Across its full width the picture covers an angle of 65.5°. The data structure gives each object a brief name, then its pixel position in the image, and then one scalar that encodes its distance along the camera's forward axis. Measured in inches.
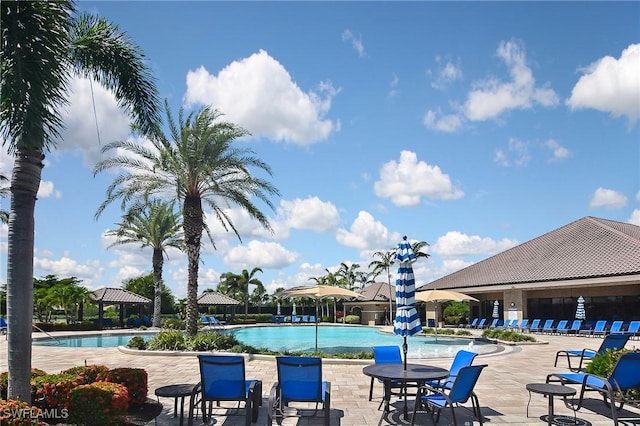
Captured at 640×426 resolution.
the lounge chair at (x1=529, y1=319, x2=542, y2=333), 1044.7
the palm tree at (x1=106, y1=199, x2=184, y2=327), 1262.3
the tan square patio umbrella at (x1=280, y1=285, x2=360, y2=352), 639.1
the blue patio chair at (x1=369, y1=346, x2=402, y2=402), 348.5
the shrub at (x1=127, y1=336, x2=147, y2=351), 676.7
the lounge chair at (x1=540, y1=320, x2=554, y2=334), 1010.7
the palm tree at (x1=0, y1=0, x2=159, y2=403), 225.6
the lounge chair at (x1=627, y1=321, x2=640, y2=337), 848.9
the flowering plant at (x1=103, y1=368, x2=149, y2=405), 297.1
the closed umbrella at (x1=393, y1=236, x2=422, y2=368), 320.8
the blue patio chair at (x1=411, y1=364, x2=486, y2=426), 259.3
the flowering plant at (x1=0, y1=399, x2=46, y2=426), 187.5
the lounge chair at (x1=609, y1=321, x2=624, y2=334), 885.0
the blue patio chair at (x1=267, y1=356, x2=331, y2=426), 272.4
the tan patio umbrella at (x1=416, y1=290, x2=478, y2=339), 875.4
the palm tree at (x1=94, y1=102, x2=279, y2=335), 724.0
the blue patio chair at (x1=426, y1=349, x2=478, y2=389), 308.9
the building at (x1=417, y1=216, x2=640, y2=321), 983.6
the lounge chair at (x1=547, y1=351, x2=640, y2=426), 293.7
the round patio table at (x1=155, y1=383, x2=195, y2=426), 269.1
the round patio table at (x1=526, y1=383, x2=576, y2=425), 279.4
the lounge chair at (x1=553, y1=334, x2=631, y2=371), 424.5
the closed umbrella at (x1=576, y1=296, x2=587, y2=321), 976.9
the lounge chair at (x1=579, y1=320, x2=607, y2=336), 924.0
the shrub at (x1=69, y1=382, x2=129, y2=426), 236.4
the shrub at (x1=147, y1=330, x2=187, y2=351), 654.5
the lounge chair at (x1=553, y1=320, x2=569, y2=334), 987.3
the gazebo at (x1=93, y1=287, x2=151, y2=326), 1362.0
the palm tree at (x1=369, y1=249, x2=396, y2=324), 1839.3
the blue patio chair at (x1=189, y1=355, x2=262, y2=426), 272.8
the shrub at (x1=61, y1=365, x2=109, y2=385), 297.4
